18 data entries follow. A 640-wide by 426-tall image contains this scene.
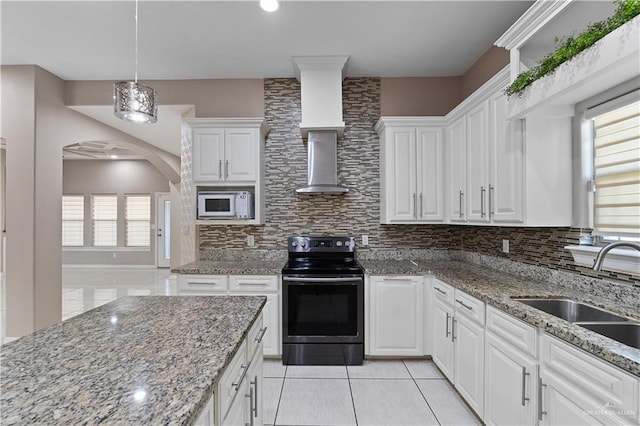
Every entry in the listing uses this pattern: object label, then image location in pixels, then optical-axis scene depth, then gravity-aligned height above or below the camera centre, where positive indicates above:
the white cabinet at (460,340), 1.99 -0.91
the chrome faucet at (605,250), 1.42 -0.16
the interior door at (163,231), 8.24 -0.42
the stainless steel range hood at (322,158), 3.31 +0.60
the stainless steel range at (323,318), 2.87 -0.94
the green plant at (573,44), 1.32 +0.83
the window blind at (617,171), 1.72 +0.25
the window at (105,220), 8.30 -0.14
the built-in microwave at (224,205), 3.15 +0.10
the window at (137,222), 8.30 -0.19
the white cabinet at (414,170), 3.17 +0.46
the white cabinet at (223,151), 3.19 +0.65
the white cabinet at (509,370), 1.51 -0.82
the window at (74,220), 8.29 -0.14
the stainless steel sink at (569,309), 1.64 -0.52
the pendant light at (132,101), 1.70 +0.62
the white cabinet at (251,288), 2.92 -0.68
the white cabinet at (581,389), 1.06 -0.66
